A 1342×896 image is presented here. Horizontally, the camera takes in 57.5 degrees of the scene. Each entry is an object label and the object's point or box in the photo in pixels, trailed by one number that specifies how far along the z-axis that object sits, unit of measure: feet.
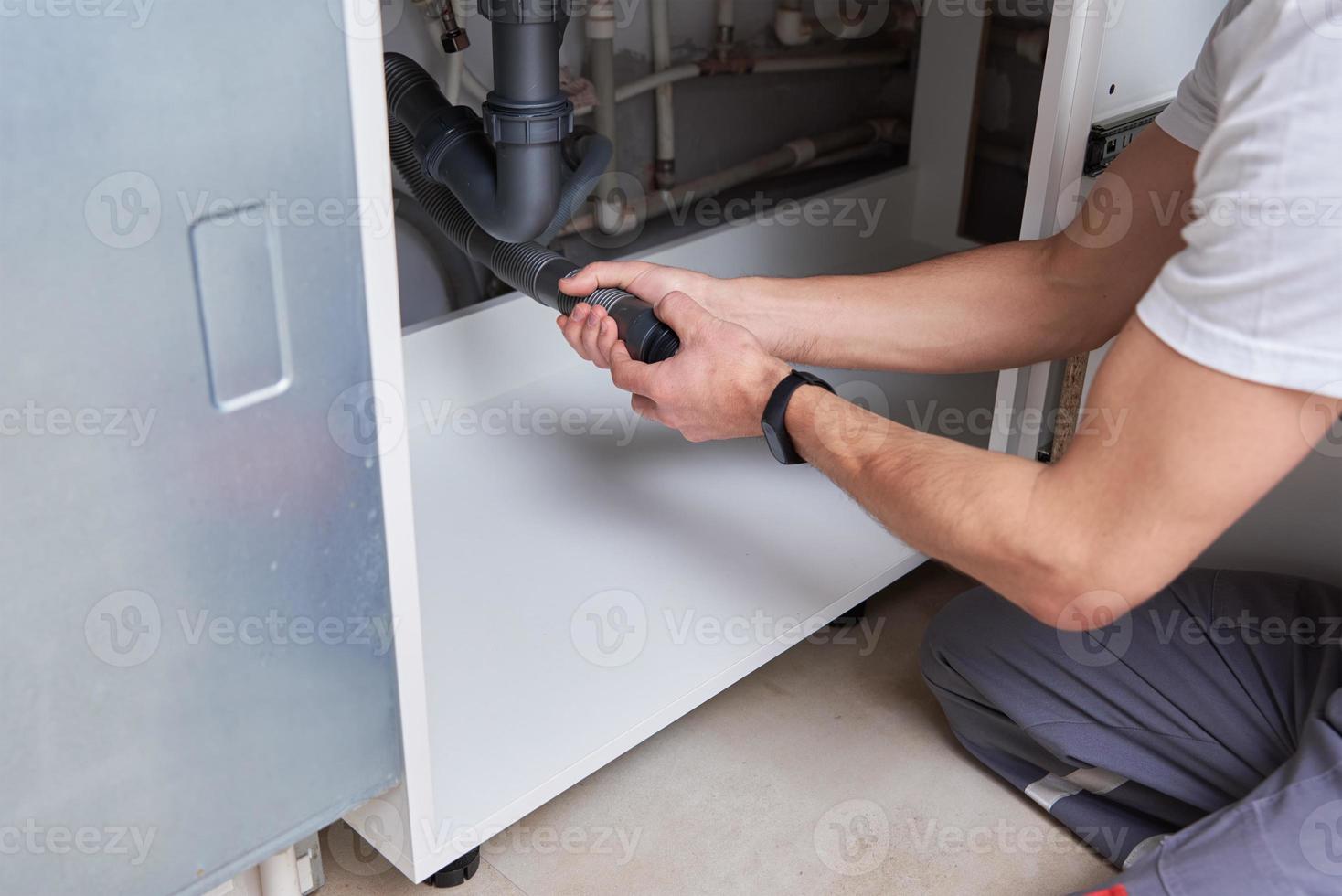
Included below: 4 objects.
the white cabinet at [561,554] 3.18
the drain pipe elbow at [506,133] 3.25
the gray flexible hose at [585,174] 3.71
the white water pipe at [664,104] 5.29
